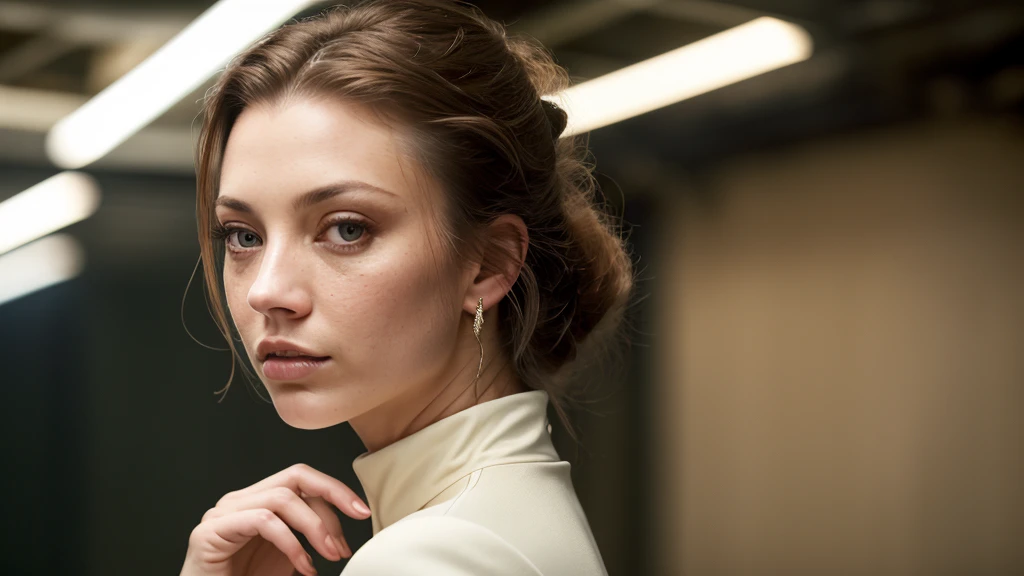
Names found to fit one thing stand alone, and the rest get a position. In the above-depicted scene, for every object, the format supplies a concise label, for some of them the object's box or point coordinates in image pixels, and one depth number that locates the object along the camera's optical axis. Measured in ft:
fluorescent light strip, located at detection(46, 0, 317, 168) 7.39
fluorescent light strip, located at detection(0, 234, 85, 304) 7.11
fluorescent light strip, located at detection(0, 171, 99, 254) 7.09
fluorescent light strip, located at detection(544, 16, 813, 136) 10.18
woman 2.94
